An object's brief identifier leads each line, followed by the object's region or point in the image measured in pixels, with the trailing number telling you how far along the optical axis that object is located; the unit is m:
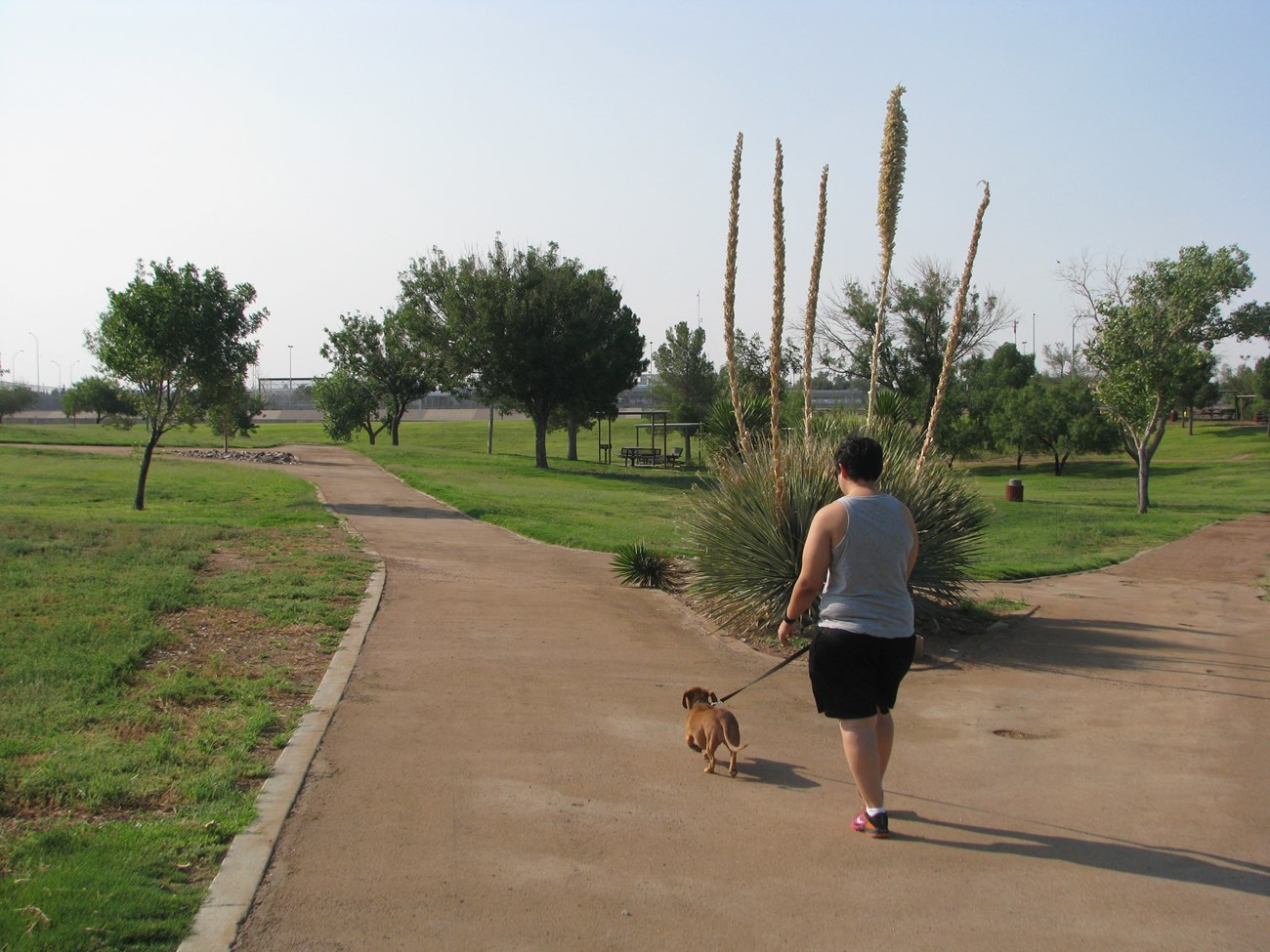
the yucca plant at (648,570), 11.99
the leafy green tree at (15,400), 90.94
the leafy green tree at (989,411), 51.88
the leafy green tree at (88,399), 68.75
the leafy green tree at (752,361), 50.78
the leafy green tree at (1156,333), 26.81
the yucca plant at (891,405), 14.83
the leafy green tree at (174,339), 21.69
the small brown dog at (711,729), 5.62
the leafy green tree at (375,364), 57.41
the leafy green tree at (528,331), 40.44
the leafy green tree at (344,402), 55.44
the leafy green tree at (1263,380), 73.37
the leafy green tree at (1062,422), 49.84
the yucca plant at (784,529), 9.20
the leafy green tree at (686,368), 67.69
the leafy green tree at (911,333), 43.06
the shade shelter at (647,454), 47.72
